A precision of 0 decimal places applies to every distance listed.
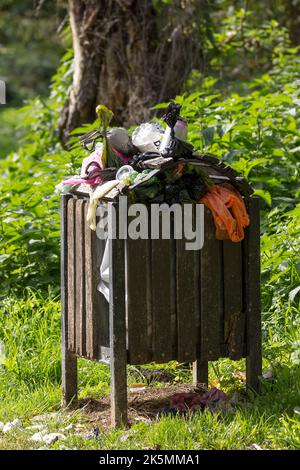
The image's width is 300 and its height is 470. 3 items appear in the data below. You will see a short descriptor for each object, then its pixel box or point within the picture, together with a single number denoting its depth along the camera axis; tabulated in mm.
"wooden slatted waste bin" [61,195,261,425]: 8391
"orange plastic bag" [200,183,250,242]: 8562
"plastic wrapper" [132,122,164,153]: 9086
